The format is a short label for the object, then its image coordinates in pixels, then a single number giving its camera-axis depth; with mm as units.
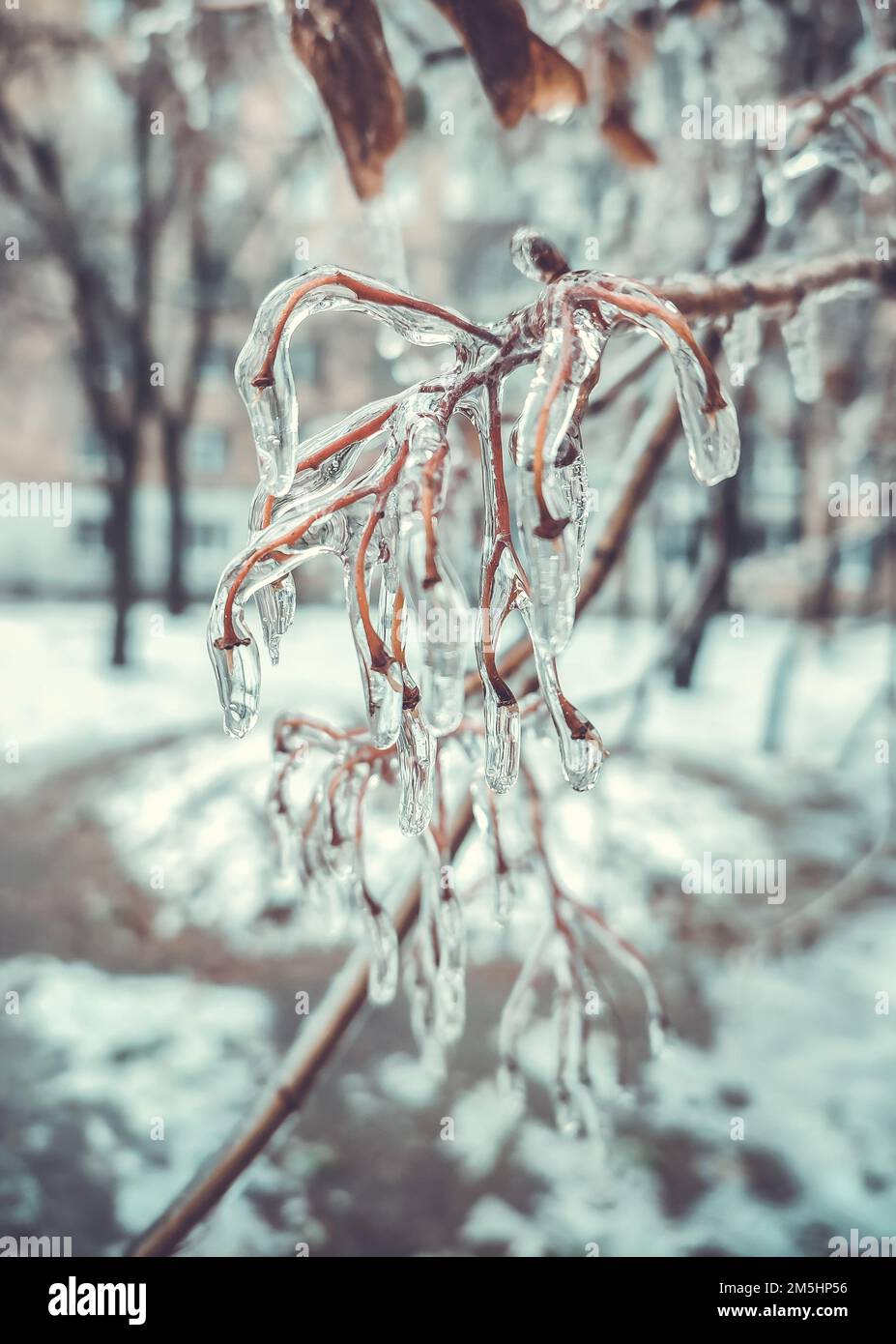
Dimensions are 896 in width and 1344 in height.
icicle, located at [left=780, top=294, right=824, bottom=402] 497
